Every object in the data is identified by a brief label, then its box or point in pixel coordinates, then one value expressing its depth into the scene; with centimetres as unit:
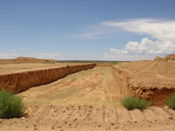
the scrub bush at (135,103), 573
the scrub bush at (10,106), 488
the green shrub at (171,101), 580
